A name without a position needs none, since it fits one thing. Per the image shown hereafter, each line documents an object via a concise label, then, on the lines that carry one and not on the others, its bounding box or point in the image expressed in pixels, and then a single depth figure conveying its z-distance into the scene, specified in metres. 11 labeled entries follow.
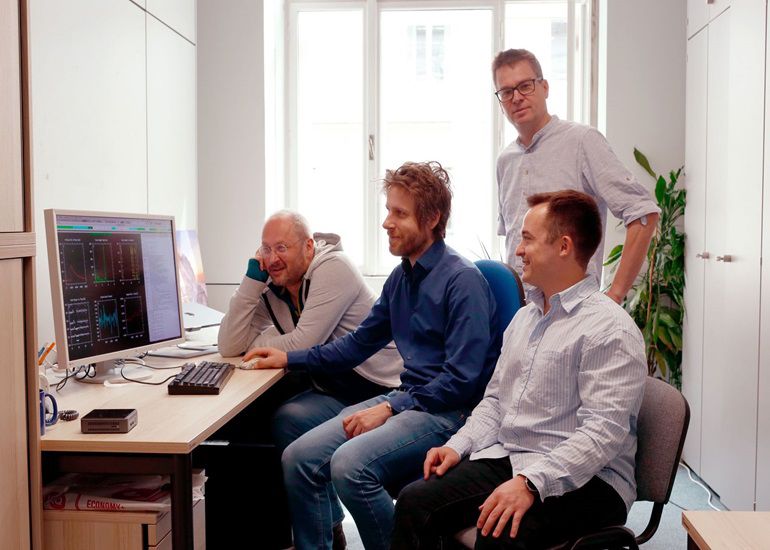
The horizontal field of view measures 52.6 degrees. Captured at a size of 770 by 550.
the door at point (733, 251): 2.92
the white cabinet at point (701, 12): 3.33
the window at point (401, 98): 4.69
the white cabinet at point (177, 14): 3.74
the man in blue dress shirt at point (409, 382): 2.04
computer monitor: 2.07
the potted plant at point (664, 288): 3.97
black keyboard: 2.12
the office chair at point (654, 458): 1.62
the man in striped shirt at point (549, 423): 1.61
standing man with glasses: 2.57
